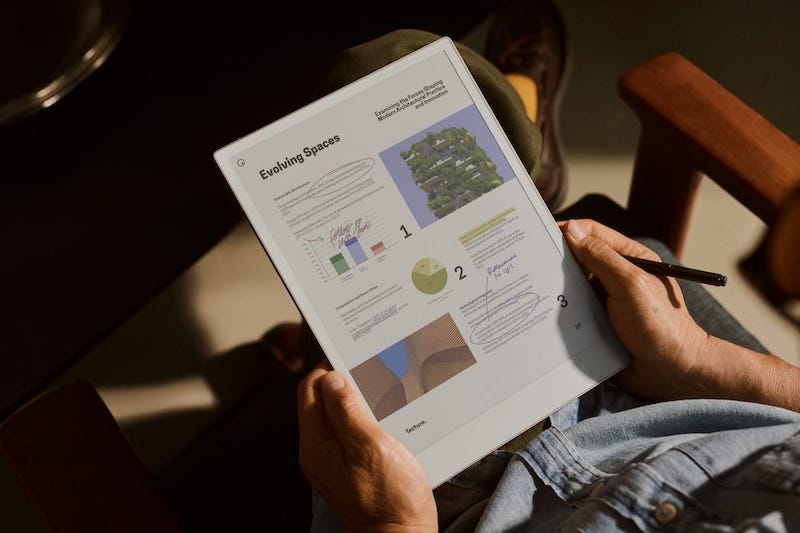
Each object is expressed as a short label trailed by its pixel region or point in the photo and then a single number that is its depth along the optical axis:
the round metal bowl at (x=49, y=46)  0.84
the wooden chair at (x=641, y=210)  0.62
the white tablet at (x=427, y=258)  0.63
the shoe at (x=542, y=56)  1.16
